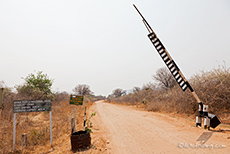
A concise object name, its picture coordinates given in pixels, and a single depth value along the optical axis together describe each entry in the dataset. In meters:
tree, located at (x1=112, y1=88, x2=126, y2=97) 84.64
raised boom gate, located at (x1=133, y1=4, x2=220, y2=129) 6.69
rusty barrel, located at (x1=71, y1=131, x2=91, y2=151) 4.89
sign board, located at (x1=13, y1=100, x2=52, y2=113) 5.47
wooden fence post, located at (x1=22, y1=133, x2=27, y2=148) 5.76
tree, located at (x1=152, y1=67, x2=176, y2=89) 26.44
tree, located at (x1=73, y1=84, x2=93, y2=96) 68.75
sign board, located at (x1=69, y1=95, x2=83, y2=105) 6.71
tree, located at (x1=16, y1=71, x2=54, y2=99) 17.38
